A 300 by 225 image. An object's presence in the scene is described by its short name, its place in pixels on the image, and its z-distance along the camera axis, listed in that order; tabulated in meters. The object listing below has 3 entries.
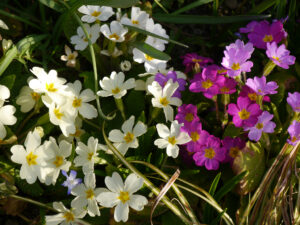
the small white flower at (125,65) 0.31
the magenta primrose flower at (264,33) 0.32
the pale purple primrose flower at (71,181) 0.27
